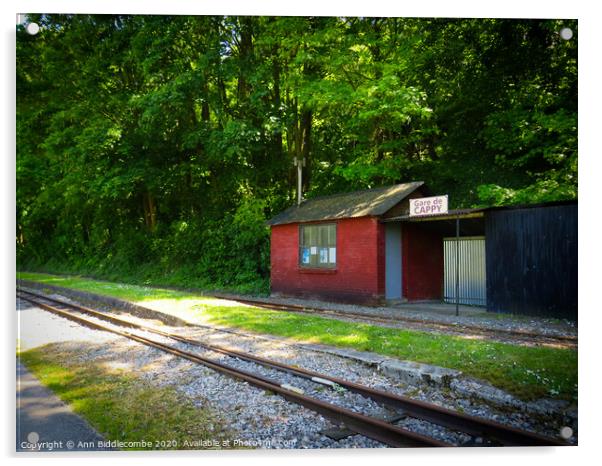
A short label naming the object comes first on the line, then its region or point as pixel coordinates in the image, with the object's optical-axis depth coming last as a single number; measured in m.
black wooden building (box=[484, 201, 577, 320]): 9.70
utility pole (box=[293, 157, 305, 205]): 18.35
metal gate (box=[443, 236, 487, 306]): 12.93
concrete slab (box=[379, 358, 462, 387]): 5.56
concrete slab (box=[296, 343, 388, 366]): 6.40
